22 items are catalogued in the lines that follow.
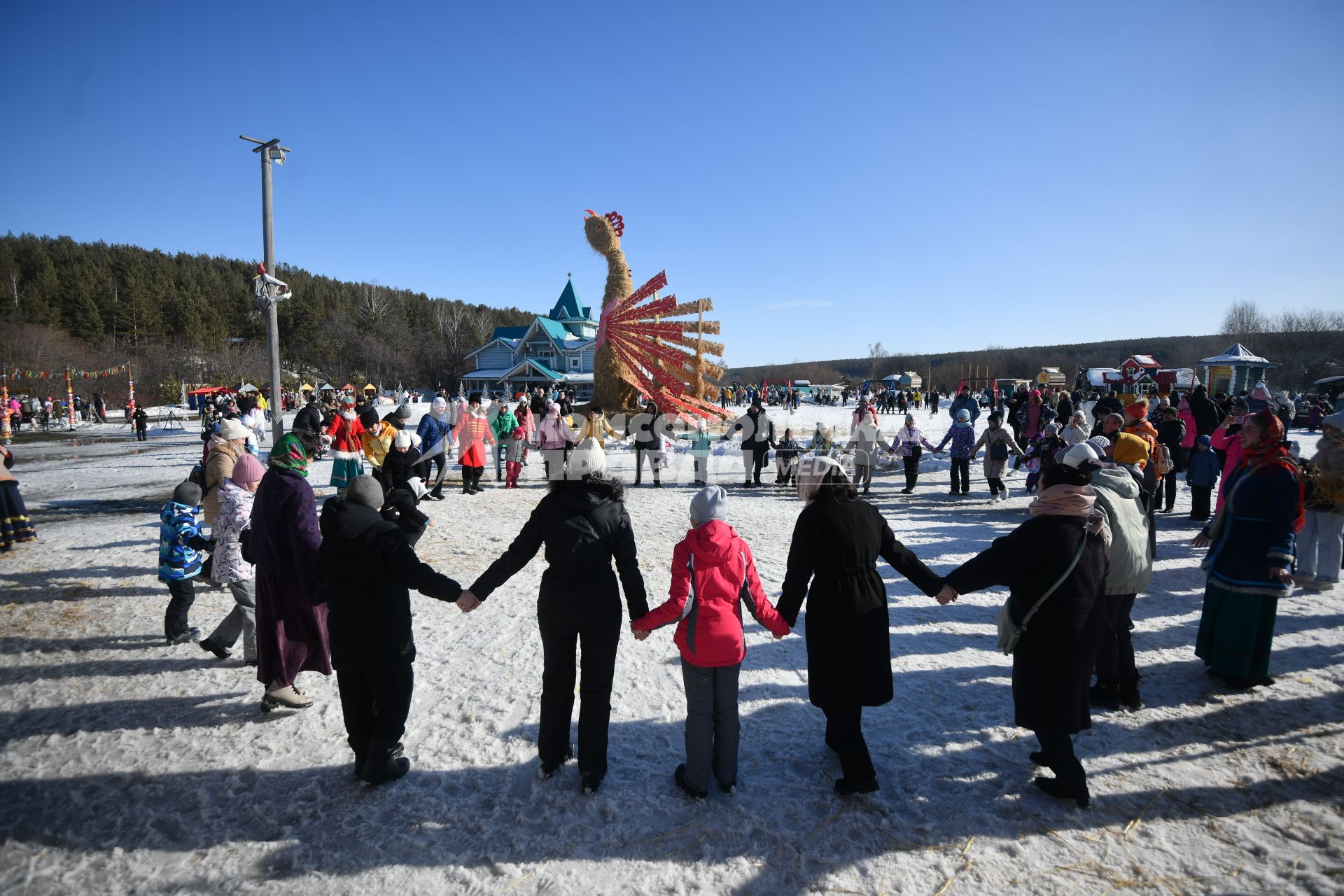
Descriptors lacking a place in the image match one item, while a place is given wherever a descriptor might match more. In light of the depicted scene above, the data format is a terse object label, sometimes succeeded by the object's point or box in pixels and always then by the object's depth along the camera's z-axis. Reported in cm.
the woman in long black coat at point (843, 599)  270
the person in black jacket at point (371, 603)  276
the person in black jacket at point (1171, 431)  931
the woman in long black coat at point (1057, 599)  268
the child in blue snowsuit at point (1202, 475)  818
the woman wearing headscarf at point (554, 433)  938
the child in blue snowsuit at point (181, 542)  431
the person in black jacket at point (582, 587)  275
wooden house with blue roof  4469
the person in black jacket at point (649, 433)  1091
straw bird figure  1516
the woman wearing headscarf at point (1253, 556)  360
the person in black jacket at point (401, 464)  730
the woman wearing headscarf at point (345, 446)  732
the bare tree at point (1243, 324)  6501
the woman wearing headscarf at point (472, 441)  986
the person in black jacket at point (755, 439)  1088
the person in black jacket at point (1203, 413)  945
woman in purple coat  329
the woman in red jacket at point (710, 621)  270
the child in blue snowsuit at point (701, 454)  1180
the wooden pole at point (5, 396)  1724
